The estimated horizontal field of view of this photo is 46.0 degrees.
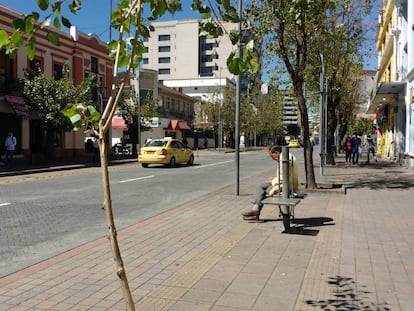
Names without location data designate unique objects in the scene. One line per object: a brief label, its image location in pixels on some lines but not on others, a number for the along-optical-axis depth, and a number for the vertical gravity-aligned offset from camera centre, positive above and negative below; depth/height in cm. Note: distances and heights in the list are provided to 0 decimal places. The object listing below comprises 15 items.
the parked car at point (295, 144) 7912 -48
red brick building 2598 +412
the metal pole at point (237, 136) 1270 +13
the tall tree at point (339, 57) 1595 +356
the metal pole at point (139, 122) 3703 +139
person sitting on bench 843 -79
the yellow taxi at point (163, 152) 2534 -63
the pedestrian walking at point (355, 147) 2830 -34
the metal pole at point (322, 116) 1673 +87
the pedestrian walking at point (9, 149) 2332 -41
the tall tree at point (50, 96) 2534 +234
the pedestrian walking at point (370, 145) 2934 -23
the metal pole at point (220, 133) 6103 +93
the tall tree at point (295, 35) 1292 +307
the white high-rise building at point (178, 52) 11437 +2104
